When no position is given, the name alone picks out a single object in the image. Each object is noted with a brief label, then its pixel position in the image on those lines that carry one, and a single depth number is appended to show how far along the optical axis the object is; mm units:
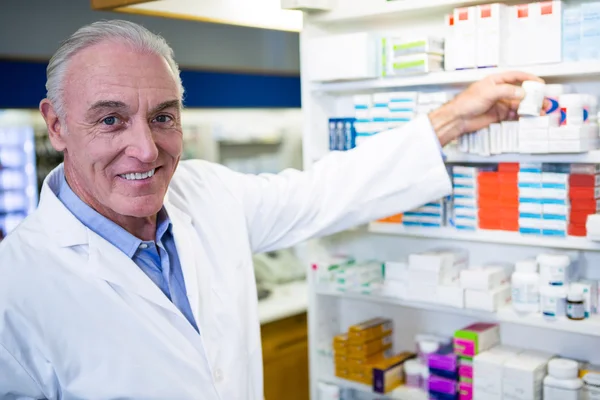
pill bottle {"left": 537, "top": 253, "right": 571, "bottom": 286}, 2260
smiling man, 1759
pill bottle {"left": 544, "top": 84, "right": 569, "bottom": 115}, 2207
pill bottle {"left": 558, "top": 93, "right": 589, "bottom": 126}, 2170
